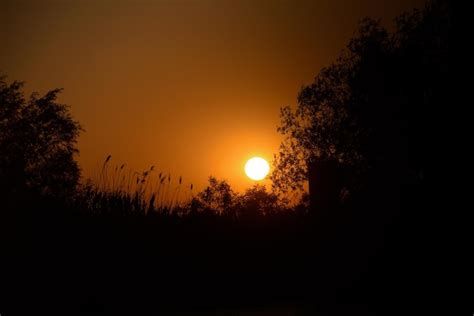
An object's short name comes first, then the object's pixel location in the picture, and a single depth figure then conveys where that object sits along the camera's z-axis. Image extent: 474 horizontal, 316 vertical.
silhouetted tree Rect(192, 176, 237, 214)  54.64
